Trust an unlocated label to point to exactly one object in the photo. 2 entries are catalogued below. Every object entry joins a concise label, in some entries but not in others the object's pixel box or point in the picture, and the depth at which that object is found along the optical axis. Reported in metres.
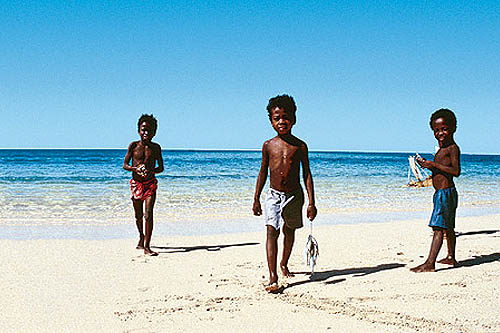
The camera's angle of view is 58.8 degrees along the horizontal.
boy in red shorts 6.30
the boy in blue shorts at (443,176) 4.97
